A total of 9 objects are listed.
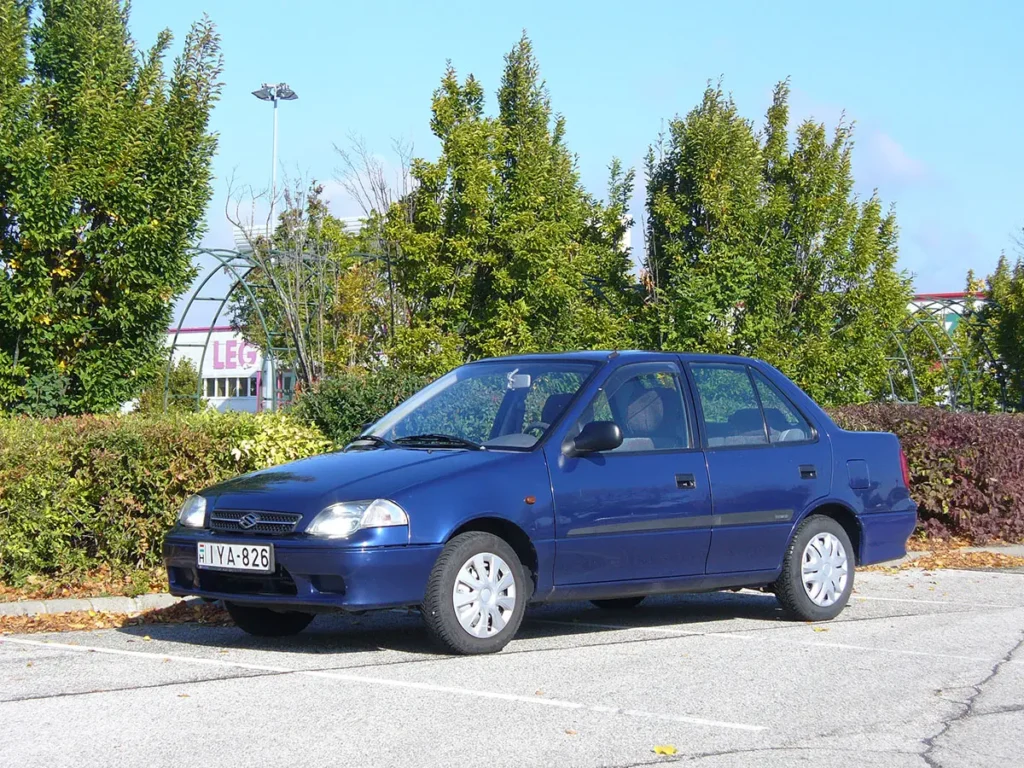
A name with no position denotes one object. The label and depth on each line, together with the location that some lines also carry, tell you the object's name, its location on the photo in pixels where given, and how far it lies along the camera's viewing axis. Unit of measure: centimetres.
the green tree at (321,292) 2339
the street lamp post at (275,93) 4188
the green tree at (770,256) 2009
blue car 749
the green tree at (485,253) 1933
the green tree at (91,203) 1452
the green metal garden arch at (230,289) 2191
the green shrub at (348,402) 1215
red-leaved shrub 1495
